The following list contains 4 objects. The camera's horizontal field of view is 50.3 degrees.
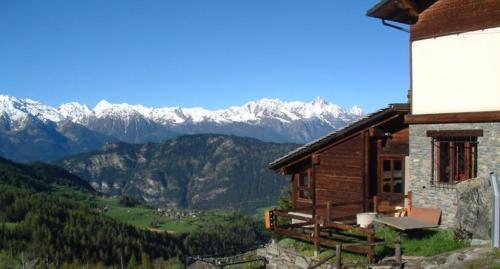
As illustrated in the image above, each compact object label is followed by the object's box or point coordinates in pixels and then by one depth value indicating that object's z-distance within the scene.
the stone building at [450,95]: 19.09
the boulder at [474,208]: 17.26
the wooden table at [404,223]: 18.94
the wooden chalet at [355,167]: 23.50
